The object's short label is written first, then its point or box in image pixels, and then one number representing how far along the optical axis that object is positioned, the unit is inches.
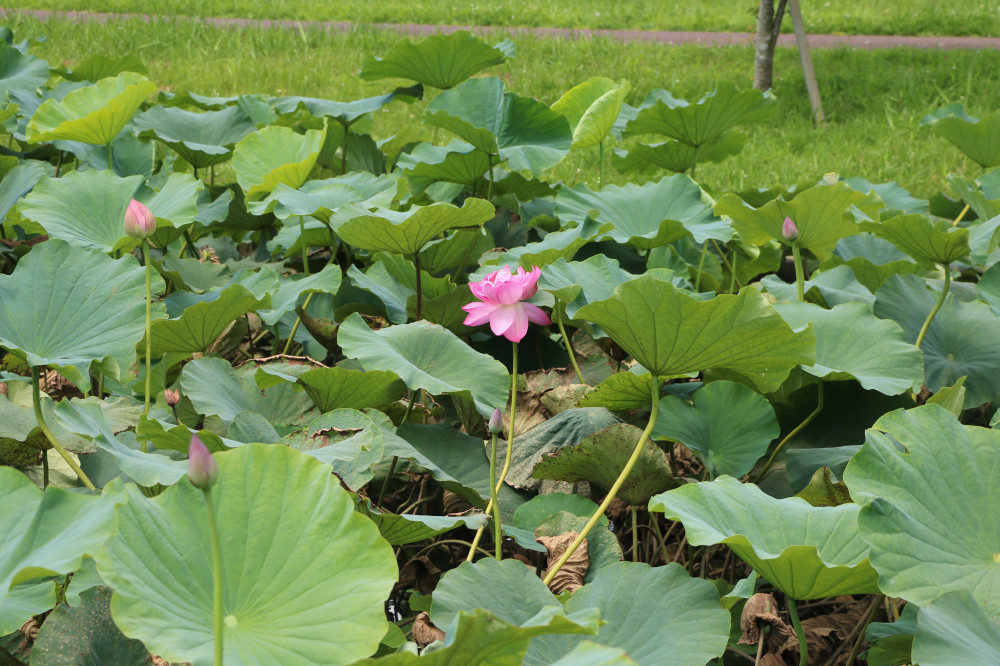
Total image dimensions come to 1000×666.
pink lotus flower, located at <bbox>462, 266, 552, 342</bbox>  189.6
